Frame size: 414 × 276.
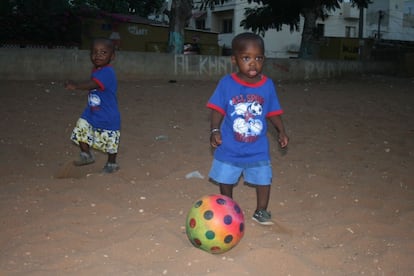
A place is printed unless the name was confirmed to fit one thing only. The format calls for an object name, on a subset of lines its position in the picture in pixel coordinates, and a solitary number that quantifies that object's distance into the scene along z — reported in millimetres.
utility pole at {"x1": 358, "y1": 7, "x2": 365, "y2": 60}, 22016
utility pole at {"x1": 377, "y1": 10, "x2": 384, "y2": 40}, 40200
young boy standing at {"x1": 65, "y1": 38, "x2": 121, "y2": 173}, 4668
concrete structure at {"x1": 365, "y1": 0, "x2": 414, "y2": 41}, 44031
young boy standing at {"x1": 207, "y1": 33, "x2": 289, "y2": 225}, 3330
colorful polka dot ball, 2893
